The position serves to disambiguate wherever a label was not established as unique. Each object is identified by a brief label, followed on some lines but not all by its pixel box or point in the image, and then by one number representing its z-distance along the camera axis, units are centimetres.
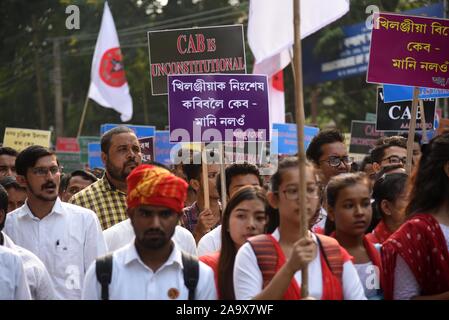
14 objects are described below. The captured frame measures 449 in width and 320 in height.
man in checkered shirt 805
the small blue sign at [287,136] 1326
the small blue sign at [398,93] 1066
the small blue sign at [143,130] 1357
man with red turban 495
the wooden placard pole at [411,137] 763
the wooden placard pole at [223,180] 752
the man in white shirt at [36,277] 583
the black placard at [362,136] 1465
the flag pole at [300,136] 485
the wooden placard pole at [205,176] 813
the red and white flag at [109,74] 2092
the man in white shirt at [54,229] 667
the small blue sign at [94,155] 1647
